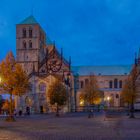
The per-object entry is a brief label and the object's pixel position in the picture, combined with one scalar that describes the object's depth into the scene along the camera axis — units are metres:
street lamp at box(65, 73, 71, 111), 104.81
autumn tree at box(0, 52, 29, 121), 53.00
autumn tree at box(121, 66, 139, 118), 61.47
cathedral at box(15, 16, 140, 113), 98.38
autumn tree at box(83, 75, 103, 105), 86.81
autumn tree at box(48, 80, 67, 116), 76.88
